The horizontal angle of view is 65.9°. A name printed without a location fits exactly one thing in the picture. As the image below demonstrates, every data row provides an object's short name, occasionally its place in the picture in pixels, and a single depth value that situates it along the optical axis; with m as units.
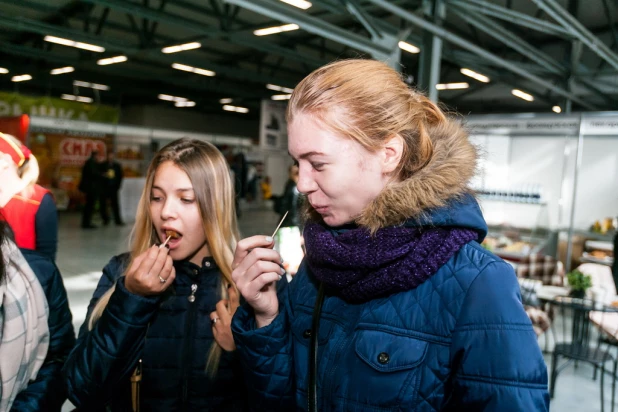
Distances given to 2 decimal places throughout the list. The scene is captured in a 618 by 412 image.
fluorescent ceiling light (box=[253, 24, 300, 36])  9.58
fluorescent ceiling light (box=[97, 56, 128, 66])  13.20
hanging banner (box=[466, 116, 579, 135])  6.80
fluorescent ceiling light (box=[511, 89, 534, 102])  14.00
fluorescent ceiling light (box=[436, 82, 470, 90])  15.14
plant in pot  4.78
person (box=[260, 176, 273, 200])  16.50
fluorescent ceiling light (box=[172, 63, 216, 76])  13.20
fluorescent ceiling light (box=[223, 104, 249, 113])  23.11
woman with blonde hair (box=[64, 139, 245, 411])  1.44
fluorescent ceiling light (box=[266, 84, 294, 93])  16.73
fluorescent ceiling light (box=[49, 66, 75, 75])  15.68
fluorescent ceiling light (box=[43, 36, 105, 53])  10.36
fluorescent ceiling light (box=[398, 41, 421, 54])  9.57
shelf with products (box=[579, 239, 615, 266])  8.77
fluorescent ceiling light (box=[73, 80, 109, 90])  17.10
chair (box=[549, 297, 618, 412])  4.39
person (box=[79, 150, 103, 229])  11.98
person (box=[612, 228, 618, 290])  4.84
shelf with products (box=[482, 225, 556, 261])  6.95
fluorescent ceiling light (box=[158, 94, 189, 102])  19.90
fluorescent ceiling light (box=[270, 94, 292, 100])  18.83
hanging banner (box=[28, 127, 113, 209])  14.12
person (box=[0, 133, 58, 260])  2.45
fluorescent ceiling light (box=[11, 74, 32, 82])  16.31
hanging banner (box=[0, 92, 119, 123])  14.64
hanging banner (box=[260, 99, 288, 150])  6.80
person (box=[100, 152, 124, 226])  12.45
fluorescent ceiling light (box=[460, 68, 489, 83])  12.56
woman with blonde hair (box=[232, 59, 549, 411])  0.89
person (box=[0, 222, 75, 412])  1.45
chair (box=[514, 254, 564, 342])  6.32
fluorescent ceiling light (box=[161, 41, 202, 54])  10.99
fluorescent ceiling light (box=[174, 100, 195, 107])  22.03
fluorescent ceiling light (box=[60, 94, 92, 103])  20.38
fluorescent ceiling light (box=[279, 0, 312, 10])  6.66
